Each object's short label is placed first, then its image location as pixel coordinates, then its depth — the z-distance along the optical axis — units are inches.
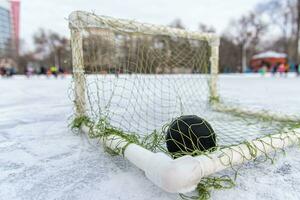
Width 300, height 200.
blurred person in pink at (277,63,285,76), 636.4
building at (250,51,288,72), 978.1
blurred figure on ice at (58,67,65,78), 776.9
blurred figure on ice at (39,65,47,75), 960.6
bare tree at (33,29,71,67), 1216.8
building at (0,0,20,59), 1374.3
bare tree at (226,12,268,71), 1119.2
